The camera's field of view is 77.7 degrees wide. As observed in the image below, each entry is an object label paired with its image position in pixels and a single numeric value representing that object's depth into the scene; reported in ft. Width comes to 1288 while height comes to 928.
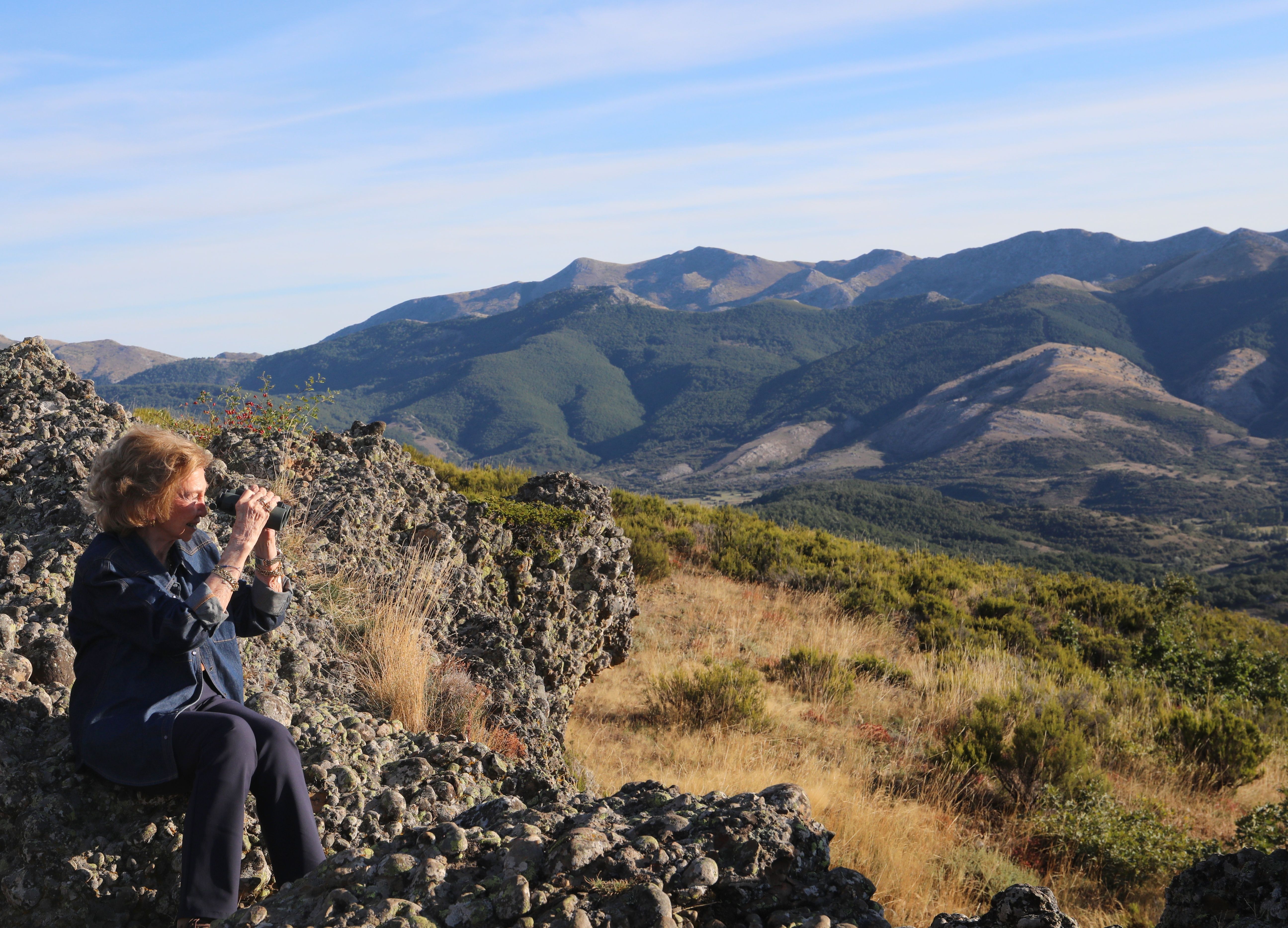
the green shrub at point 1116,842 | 14.78
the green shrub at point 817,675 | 23.25
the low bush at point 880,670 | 25.53
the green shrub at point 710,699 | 19.81
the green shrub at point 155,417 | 26.22
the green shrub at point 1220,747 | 20.54
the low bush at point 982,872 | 13.33
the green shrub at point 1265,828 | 15.53
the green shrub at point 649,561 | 34.27
